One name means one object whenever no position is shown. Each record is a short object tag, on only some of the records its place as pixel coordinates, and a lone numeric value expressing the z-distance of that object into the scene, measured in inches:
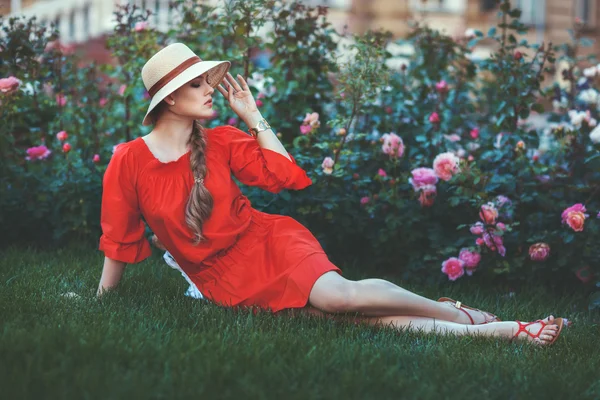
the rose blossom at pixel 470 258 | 164.2
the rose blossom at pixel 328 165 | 169.5
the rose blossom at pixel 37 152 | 181.3
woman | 130.1
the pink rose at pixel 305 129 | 176.2
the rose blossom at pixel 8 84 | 174.1
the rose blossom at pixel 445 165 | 166.1
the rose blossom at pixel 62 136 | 180.5
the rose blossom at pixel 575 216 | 155.5
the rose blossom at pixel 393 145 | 173.9
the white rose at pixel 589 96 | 210.6
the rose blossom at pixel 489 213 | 161.0
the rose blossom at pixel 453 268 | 164.1
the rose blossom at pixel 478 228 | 163.0
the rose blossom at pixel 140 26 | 196.4
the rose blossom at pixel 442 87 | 200.1
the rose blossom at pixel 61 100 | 198.8
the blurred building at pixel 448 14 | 517.3
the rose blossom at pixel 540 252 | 162.6
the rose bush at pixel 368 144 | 169.0
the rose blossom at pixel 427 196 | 170.1
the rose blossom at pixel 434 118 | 188.2
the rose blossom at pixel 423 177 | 167.3
